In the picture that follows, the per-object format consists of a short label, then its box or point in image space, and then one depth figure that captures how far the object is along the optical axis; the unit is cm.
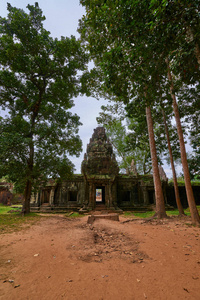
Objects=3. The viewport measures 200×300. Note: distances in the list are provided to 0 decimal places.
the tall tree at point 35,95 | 1038
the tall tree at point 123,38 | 403
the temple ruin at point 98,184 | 1603
